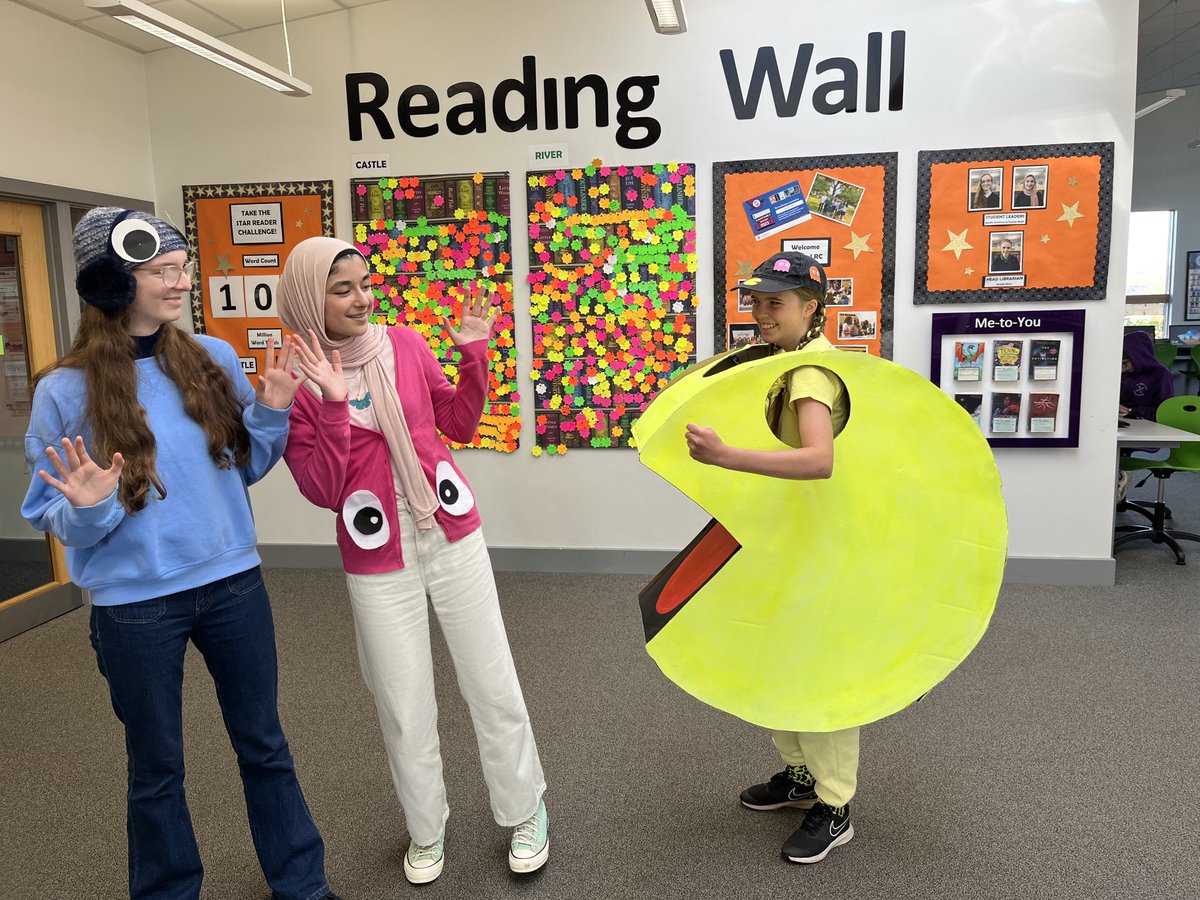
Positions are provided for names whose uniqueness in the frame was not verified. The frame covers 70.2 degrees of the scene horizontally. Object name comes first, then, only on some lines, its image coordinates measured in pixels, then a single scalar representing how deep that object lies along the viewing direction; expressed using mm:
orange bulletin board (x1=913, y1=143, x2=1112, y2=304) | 4027
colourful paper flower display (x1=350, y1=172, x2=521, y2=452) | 4477
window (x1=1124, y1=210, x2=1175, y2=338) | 9844
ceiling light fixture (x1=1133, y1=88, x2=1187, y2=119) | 5484
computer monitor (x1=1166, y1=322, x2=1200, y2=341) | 9789
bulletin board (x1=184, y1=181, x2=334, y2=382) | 4648
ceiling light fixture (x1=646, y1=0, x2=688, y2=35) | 3113
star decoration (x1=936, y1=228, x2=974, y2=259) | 4137
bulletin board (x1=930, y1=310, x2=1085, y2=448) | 4156
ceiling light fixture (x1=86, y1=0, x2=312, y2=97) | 2896
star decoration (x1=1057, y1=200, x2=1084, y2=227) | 4043
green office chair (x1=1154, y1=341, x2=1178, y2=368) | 8688
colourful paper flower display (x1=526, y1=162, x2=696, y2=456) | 4328
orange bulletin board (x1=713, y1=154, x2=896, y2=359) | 4164
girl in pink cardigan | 1877
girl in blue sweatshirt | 1593
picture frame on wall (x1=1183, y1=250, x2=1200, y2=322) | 9648
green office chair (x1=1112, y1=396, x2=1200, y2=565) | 4797
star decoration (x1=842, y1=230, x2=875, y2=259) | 4195
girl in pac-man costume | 1856
